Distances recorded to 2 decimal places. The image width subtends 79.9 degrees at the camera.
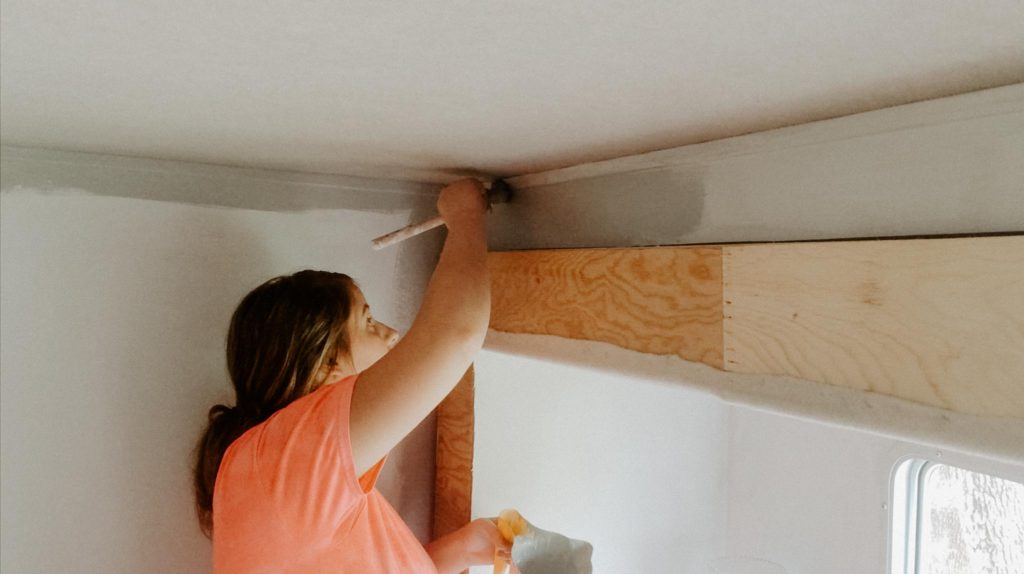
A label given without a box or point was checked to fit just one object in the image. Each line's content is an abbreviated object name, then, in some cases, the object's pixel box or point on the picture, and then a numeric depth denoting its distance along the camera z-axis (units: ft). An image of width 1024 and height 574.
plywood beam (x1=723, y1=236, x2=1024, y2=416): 2.22
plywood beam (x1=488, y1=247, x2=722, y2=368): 3.29
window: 6.32
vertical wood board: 5.81
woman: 3.36
